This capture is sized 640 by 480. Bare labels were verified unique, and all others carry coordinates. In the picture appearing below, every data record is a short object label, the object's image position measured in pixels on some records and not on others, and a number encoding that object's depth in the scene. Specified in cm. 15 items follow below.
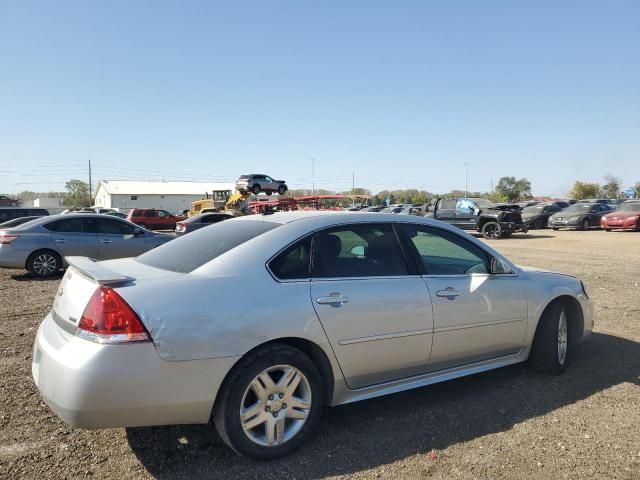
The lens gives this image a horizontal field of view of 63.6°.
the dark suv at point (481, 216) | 2288
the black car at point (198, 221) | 1867
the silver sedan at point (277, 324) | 283
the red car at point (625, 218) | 2545
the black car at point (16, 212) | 2405
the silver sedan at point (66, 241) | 1062
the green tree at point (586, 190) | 9312
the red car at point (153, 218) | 3569
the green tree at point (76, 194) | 9573
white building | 8056
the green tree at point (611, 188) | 9525
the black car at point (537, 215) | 2964
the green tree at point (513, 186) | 10511
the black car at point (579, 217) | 2773
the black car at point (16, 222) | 1619
